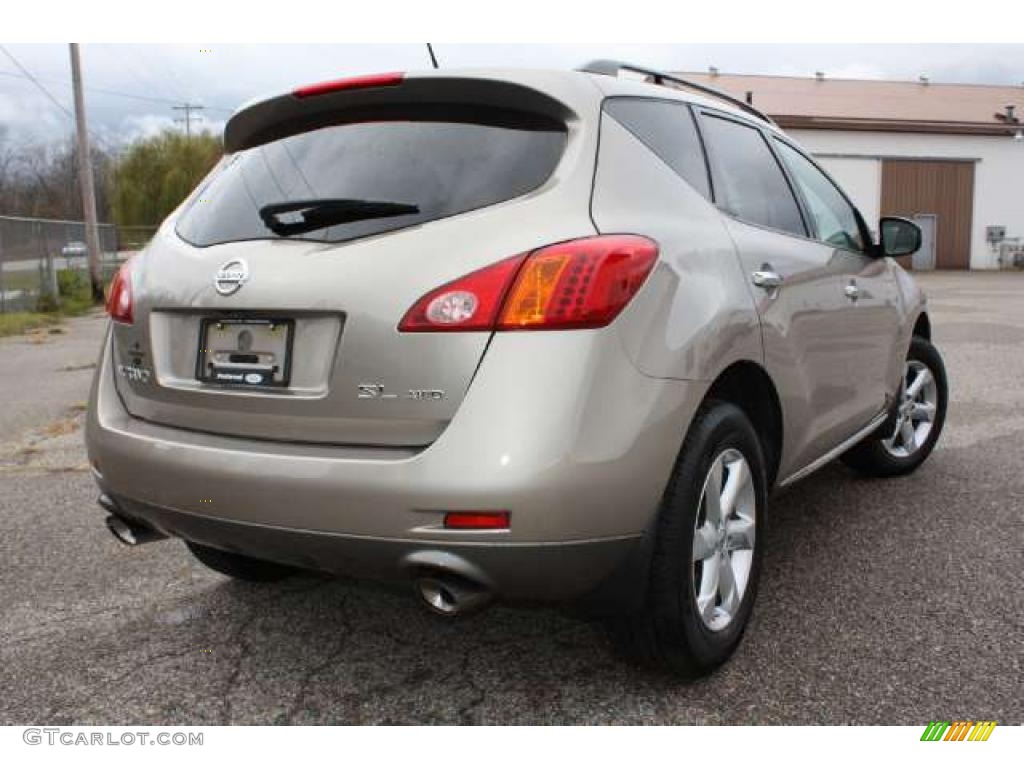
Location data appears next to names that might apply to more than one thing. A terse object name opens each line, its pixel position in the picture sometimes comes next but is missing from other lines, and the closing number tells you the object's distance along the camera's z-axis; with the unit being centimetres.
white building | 3234
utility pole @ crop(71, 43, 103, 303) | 2144
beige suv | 204
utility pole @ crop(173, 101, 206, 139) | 6550
